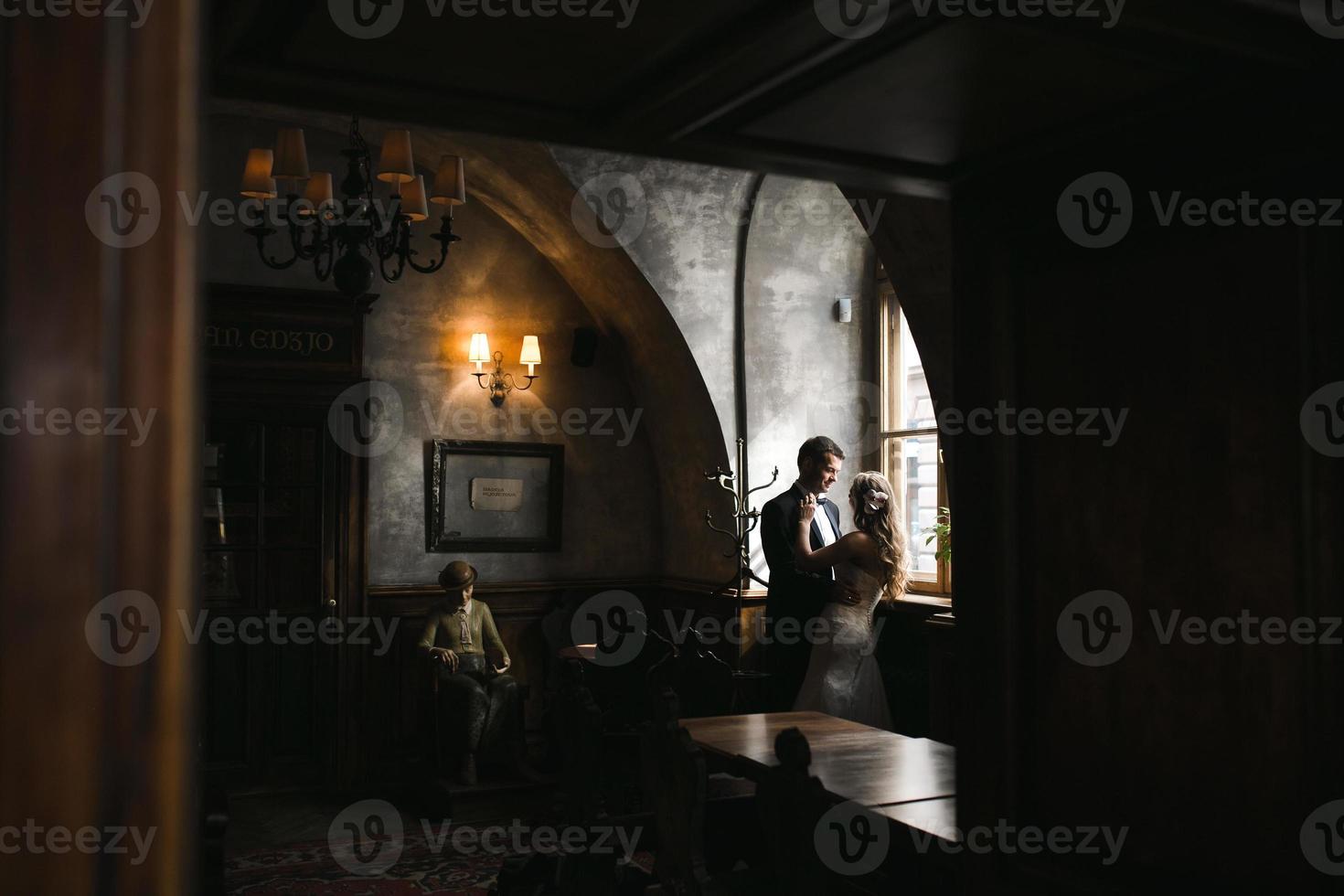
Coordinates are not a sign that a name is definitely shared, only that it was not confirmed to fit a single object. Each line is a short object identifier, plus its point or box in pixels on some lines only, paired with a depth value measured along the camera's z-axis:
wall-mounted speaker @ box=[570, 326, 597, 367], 7.67
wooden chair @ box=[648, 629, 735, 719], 4.54
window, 6.29
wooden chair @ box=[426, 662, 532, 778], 6.80
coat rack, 6.42
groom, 5.51
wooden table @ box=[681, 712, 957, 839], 2.84
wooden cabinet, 6.88
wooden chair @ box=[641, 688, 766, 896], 2.29
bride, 5.00
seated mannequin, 6.70
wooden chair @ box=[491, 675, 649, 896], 2.25
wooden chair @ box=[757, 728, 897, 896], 1.97
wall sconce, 7.34
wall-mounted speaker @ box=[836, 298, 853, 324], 7.03
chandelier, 4.93
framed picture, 7.34
